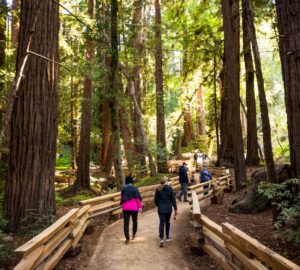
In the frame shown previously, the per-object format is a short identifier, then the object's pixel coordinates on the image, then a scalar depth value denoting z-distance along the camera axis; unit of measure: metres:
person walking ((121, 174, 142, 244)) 9.29
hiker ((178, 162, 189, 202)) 16.03
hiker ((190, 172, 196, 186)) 22.59
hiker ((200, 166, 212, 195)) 16.61
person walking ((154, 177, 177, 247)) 9.20
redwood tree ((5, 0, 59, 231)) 8.60
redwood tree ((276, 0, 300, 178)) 7.54
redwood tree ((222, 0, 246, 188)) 16.22
